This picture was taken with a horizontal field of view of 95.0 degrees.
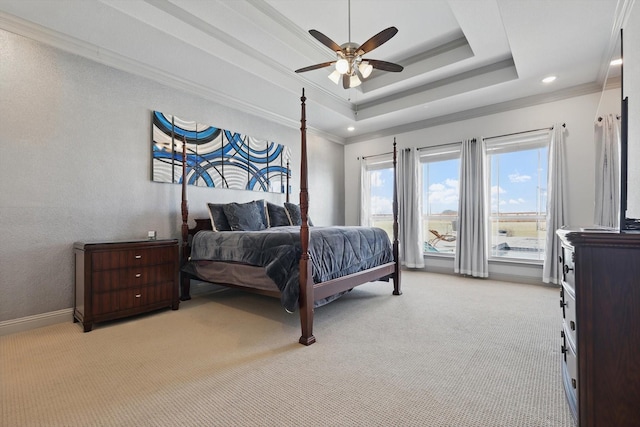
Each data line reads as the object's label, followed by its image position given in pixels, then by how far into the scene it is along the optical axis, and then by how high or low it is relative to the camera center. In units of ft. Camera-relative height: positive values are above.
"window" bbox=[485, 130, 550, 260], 14.05 +0.97
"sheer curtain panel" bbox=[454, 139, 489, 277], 15.05 -0.13
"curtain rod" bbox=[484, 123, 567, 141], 13.19 +3.97
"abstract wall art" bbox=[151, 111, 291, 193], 11.70 +2.64
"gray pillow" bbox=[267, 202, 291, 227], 14.23 -0.12
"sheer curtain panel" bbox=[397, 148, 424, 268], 17.38 +0.27
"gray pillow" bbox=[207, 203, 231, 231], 12.10 -0.18
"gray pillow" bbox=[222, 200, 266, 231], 12.20 -0.11
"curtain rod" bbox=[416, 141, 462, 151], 16.13 +3.92
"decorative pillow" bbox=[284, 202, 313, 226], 14.74 +0.03
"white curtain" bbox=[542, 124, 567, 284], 13.05 +0.56
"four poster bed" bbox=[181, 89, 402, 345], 7.96 -1.53
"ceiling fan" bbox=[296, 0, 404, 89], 8.07 +4.72
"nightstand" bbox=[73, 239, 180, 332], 8.51 -2.06
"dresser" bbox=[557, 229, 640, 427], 3.65 -1.45
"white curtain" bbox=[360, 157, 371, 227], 20.13 +1.35
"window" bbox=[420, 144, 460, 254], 16.69 +1.00
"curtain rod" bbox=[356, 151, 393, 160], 18.98 +3.91
